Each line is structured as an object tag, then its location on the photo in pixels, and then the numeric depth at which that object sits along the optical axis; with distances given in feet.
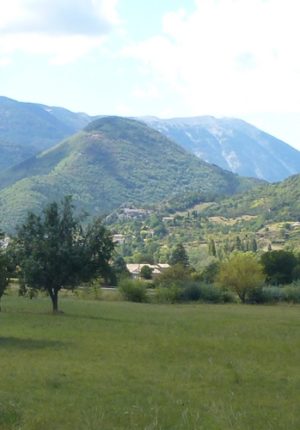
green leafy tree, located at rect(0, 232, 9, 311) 140.15
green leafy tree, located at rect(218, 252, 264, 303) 315.58
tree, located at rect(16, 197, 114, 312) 191.52
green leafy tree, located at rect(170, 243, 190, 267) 529.94
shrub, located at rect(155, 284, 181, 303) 306.76
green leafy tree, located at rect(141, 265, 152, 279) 473.67
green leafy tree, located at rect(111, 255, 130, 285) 380.78
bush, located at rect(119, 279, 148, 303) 298.88
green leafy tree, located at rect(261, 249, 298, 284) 405.59
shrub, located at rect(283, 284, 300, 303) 319.88
